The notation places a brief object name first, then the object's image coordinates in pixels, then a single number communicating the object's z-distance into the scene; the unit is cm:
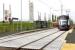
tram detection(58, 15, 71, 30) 2276
